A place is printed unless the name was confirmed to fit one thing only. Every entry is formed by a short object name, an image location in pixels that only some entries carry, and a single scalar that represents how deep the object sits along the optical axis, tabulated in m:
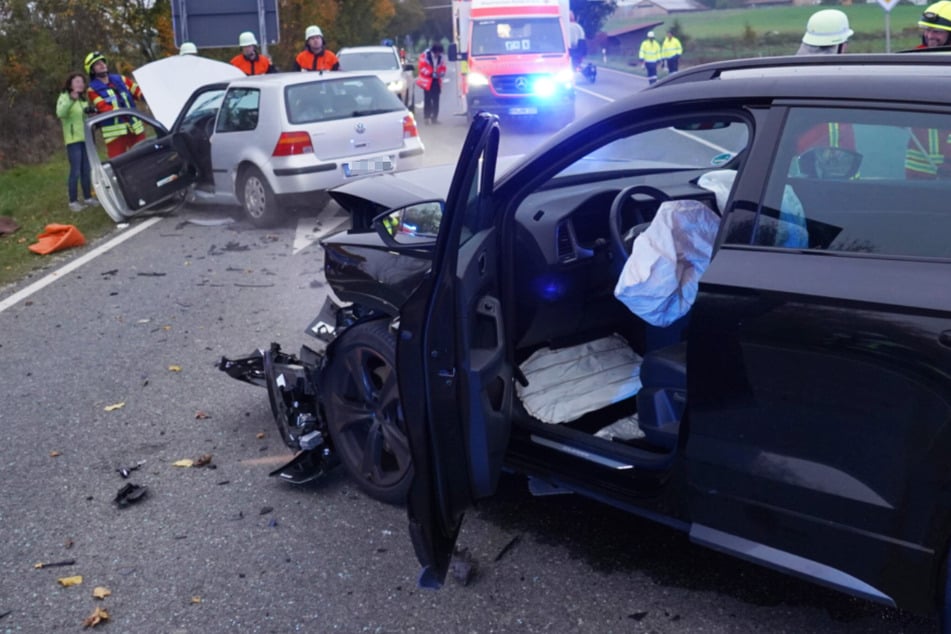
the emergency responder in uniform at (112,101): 12.77
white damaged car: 10.85
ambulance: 19.50
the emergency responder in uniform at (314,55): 15.38
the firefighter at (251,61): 15.18
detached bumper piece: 4.42
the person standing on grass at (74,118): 12.49
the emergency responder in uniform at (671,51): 30.25
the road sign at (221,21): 20.02
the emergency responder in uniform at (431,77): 22.72
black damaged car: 2.68
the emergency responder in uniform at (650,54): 31.14
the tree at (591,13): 65.62
